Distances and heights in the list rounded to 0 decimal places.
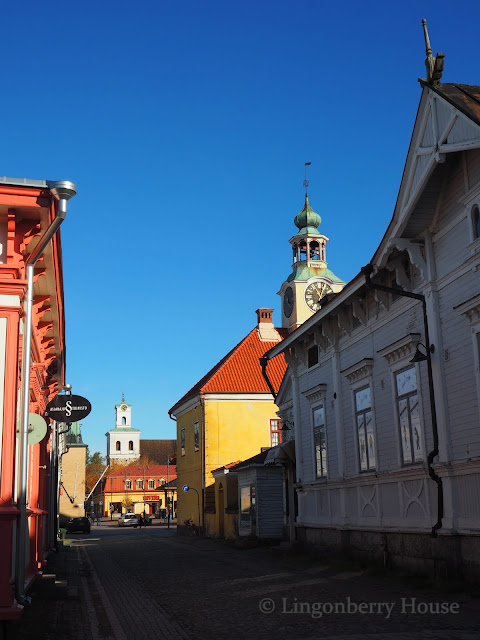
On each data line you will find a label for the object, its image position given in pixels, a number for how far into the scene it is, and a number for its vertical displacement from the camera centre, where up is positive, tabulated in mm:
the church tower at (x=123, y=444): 153750 +8581
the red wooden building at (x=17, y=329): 9219 +2127
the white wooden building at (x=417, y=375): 12320 +2034
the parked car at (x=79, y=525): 51875 -2594
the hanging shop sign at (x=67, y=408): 14469 +1546
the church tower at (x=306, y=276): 48250 +13160
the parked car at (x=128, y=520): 67188 -3163
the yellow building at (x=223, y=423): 37594 +2980
